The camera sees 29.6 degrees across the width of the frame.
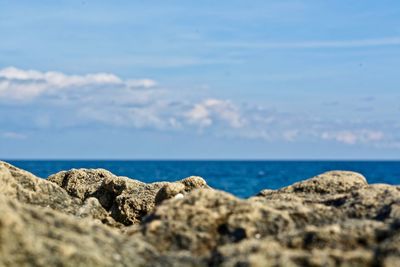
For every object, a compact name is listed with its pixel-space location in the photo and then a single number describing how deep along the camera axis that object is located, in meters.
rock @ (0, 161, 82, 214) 11.63
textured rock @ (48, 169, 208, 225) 13.78
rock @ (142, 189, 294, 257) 8.55
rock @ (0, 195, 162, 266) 7.16
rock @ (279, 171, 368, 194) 11.55
